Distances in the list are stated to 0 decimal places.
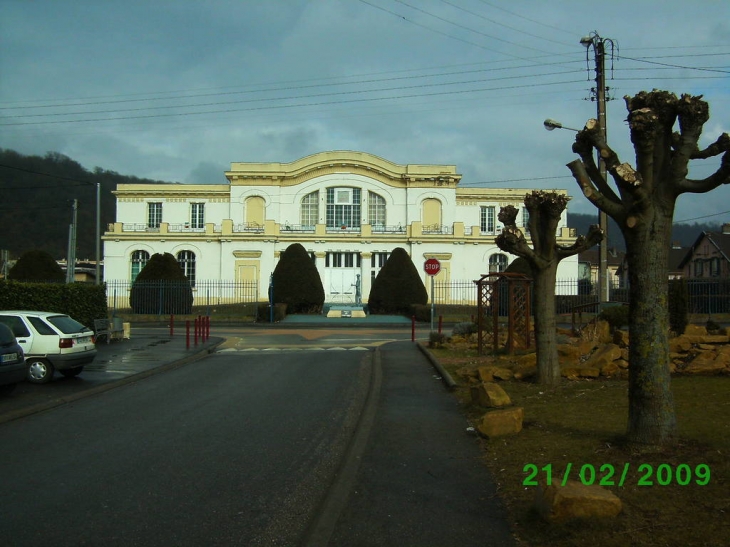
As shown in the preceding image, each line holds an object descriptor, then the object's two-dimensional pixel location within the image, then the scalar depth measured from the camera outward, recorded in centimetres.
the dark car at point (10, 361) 1207
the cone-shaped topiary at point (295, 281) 4359
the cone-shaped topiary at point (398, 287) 4353
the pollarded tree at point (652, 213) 655
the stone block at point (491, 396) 1035
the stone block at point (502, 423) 847
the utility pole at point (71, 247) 3909
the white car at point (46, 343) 1472
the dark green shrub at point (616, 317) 1914
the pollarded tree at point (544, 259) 1228
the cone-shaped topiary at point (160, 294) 4200
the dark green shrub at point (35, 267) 4350
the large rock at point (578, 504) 509
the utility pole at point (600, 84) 2377
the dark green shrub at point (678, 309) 1830
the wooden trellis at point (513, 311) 1734
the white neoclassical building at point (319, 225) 5284
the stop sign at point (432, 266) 2691
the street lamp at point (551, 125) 2214
